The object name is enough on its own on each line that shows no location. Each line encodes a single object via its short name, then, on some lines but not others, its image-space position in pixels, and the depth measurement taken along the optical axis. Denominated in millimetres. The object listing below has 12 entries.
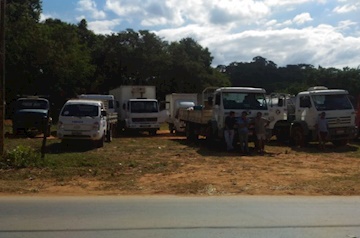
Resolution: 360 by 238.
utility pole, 13969
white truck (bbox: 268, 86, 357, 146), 19734
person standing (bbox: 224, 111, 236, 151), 18281
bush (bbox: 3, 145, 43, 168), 13438
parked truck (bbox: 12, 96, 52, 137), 23656
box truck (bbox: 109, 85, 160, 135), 27644
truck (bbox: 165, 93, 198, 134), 29981
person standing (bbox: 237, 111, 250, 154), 18016
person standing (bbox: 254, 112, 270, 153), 18141
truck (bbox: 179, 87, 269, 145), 18891
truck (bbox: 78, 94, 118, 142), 22156
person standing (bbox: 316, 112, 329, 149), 19203
